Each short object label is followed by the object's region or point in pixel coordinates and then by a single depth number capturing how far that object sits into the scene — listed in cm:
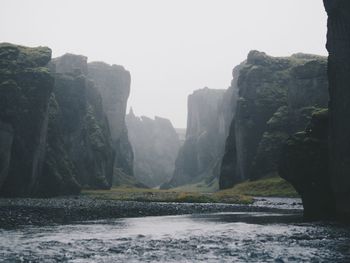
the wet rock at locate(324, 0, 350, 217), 4347
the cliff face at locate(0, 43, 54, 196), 9862
